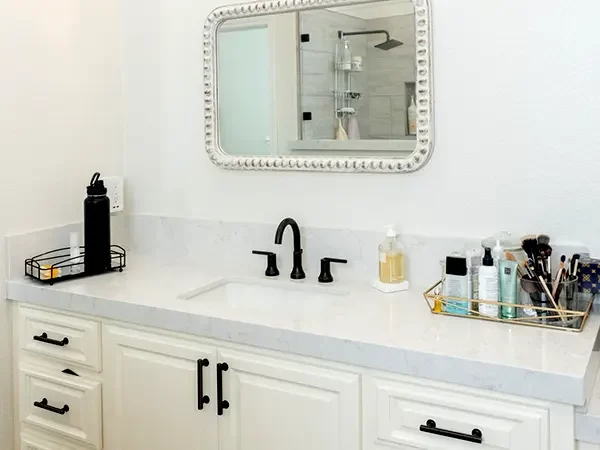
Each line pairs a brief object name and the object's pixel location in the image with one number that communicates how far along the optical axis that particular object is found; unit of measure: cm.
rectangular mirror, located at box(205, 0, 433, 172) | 191
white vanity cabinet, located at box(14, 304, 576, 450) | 137
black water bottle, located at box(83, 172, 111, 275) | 216
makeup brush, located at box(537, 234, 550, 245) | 164
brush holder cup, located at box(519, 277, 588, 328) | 154
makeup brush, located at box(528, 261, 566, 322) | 156
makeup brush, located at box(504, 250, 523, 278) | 166
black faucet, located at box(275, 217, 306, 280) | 206
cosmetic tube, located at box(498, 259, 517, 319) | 159
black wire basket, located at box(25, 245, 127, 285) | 204
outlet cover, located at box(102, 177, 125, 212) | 237
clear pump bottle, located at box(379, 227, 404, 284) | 190
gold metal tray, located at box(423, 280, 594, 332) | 153
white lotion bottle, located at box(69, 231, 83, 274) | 218
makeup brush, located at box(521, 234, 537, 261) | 161
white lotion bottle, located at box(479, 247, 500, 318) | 161
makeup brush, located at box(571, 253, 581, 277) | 161
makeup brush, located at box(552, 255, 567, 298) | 157
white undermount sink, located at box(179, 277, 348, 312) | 197
